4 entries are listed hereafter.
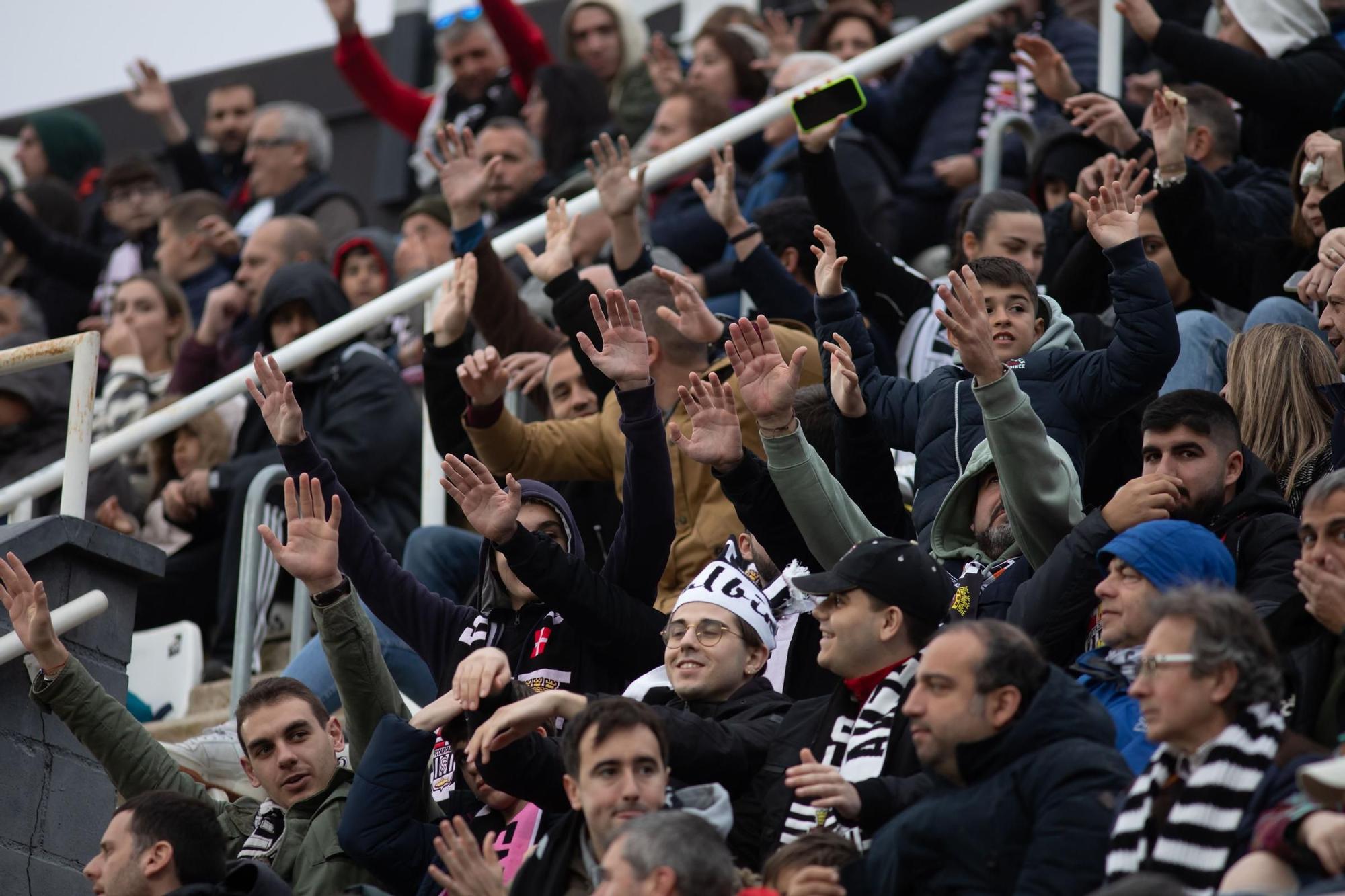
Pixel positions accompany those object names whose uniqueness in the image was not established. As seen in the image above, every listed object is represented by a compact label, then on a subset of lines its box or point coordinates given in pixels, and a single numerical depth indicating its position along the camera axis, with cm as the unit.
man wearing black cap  983
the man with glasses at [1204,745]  811
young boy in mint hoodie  1152
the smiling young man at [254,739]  1177
